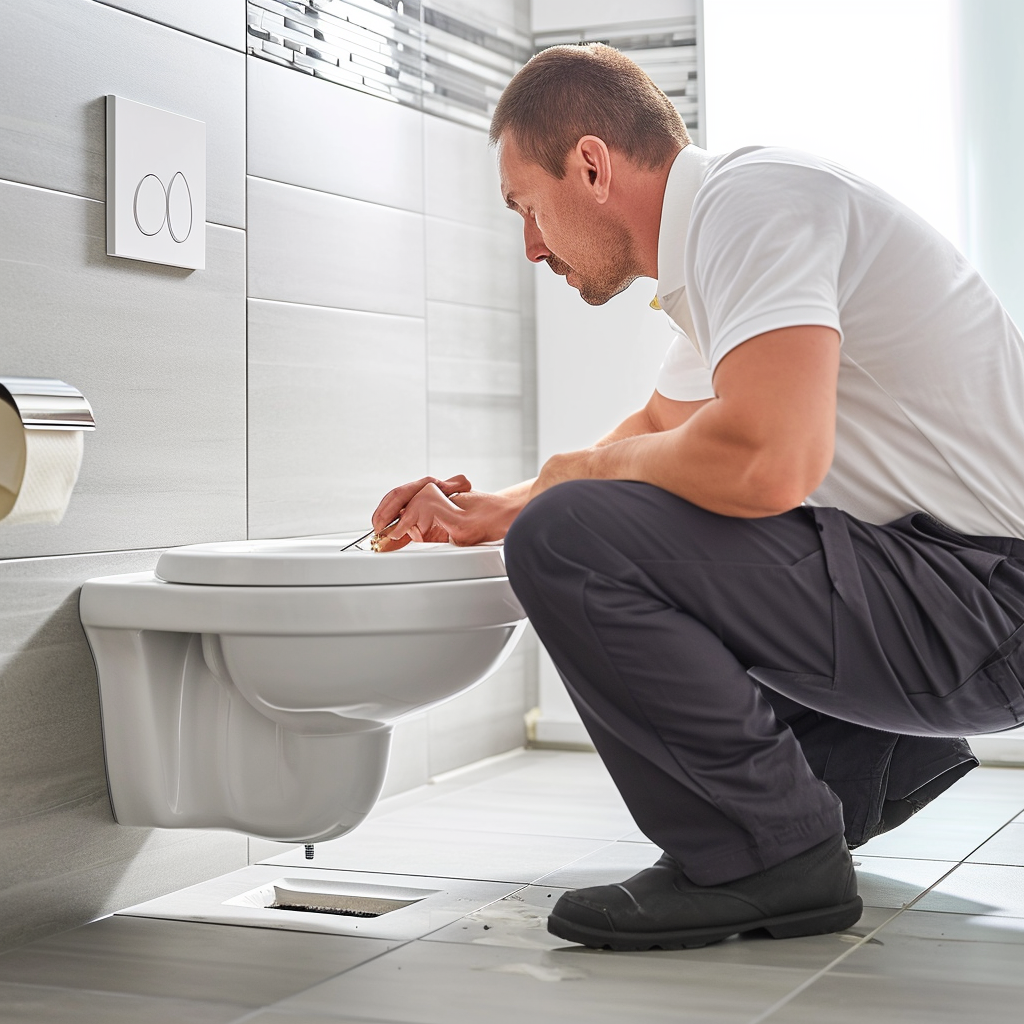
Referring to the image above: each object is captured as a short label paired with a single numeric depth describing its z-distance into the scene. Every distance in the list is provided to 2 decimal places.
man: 1.32
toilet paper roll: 1.33
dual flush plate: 1.65
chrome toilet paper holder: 1.34
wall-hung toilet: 1.46
